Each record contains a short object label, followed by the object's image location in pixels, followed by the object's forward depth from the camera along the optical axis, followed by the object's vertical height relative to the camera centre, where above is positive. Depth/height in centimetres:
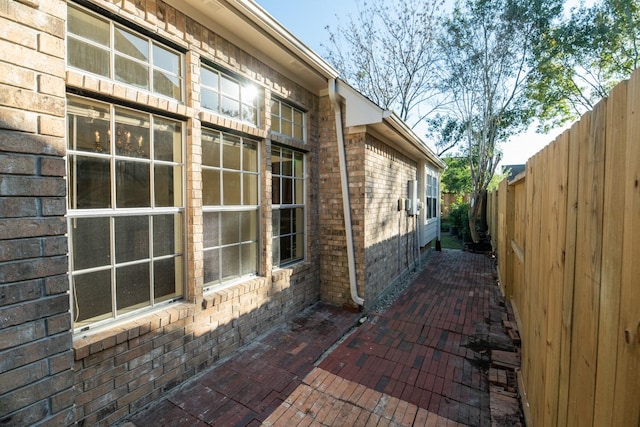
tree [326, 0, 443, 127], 1082 +626
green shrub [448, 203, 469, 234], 1308 -55
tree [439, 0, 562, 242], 975 +539
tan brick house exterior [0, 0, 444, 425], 173 +10
